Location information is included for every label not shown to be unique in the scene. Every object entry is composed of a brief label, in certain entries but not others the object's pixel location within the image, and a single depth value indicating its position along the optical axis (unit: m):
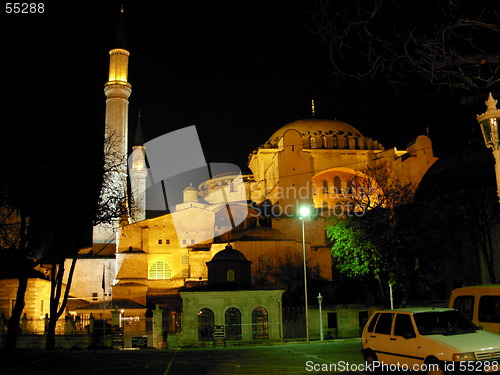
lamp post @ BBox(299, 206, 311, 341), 22.30
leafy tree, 24.73
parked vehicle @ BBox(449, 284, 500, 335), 10.05
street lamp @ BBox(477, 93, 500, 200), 8.33
